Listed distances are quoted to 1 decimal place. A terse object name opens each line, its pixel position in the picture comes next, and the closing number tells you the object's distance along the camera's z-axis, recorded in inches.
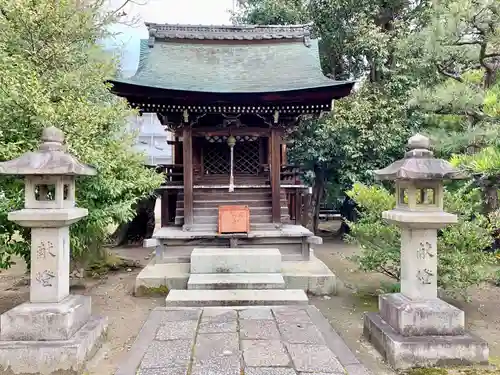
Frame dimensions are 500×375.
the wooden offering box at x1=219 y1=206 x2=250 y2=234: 282.4
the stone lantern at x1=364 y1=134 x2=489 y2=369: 140.1
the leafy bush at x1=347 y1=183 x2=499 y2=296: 187.9
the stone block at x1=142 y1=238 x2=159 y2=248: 275.6
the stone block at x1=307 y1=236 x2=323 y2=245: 273.8
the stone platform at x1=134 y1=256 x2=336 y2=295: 241.4
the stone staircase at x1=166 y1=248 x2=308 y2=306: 203.0
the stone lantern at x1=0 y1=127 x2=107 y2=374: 134.8
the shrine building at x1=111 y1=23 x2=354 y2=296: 281.1
